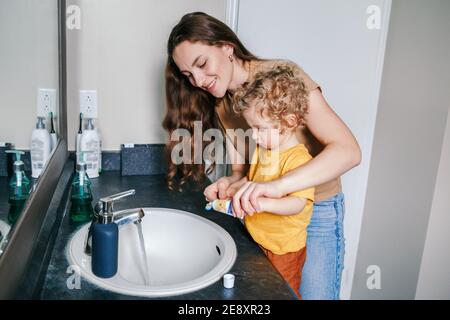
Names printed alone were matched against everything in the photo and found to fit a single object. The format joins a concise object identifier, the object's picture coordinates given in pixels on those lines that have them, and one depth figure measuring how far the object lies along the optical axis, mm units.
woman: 1076
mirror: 850
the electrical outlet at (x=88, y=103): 1619
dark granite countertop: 850
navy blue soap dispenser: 874
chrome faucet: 903
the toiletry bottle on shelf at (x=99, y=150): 1614
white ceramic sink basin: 987
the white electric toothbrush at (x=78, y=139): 1541
